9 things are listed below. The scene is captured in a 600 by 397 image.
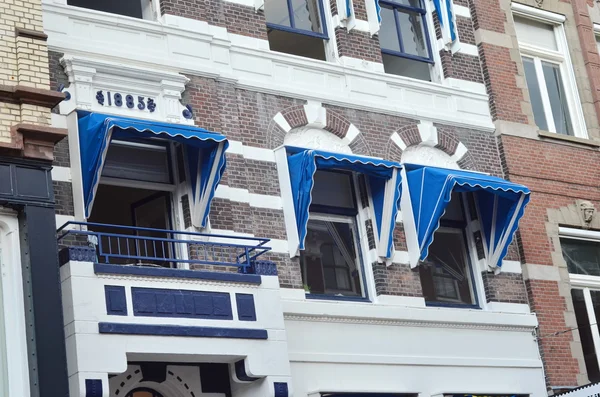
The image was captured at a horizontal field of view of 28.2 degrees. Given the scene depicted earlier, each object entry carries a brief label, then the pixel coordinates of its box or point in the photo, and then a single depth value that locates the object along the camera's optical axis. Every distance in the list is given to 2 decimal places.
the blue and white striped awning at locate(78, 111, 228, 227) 15.02
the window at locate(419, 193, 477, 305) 19.09
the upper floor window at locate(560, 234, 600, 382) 20.58
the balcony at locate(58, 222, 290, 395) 13.55
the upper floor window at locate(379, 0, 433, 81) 20.50
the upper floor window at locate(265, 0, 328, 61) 18.94
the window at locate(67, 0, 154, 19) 17.39
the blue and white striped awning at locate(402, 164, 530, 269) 18.45
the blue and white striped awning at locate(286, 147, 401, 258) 17.19
